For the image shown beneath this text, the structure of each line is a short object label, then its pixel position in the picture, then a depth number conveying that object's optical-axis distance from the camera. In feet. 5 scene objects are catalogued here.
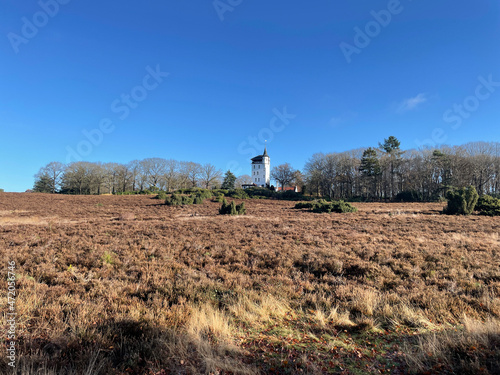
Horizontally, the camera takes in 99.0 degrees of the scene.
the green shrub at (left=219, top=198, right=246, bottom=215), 79.70
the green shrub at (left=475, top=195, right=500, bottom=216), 70.53
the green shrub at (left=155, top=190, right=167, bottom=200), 140.26
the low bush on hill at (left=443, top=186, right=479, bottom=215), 71.41
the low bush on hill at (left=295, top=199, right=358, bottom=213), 88.19
